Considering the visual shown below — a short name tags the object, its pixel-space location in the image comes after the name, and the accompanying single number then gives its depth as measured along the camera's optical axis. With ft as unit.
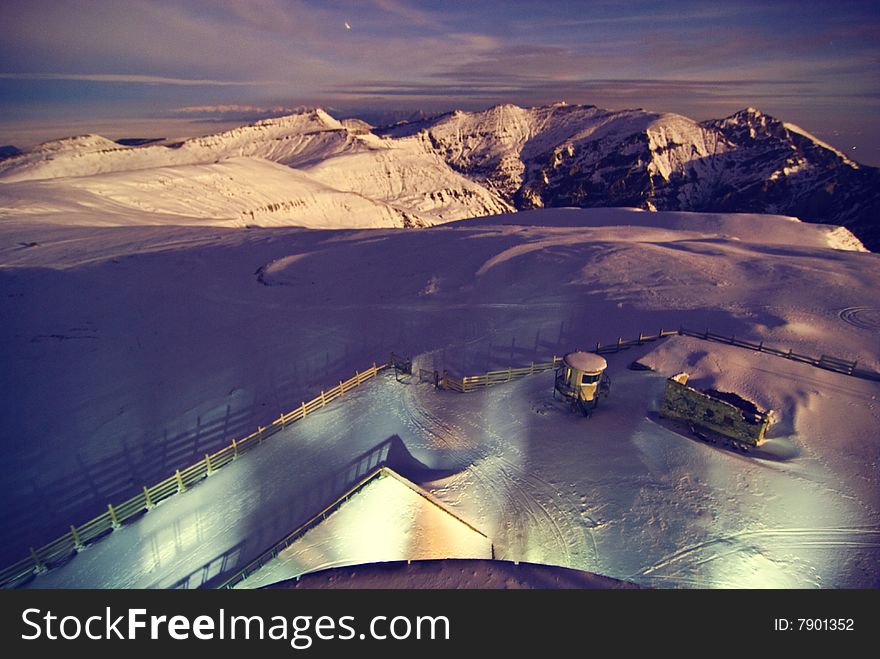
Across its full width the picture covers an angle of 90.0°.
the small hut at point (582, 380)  57.41
